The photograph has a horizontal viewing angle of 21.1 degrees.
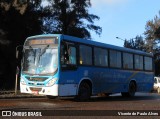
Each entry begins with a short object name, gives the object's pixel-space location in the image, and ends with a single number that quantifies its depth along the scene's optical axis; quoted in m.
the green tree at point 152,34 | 94.62
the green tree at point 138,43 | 92.47
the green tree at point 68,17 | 54.50
